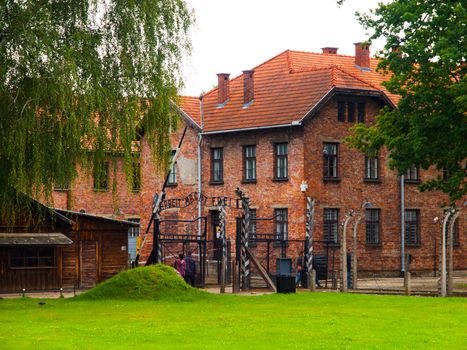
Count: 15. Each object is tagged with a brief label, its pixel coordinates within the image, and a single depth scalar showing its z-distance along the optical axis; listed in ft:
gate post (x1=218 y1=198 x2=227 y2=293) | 137.26
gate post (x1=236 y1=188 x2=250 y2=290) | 143.02
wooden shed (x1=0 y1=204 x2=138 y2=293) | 146.82
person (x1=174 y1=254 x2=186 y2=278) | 149.48
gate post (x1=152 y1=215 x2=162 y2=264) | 140.97
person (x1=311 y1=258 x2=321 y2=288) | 155.84
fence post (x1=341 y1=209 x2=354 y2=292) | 136.77
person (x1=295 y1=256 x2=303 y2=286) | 155.71
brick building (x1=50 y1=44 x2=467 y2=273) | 182.91
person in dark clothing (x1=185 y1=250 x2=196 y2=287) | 150.51
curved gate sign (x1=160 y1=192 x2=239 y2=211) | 195.83
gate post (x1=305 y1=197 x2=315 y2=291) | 142.31
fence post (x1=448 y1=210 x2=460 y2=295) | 131.11
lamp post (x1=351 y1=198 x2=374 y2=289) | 142.00
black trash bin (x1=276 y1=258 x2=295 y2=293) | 133.80
